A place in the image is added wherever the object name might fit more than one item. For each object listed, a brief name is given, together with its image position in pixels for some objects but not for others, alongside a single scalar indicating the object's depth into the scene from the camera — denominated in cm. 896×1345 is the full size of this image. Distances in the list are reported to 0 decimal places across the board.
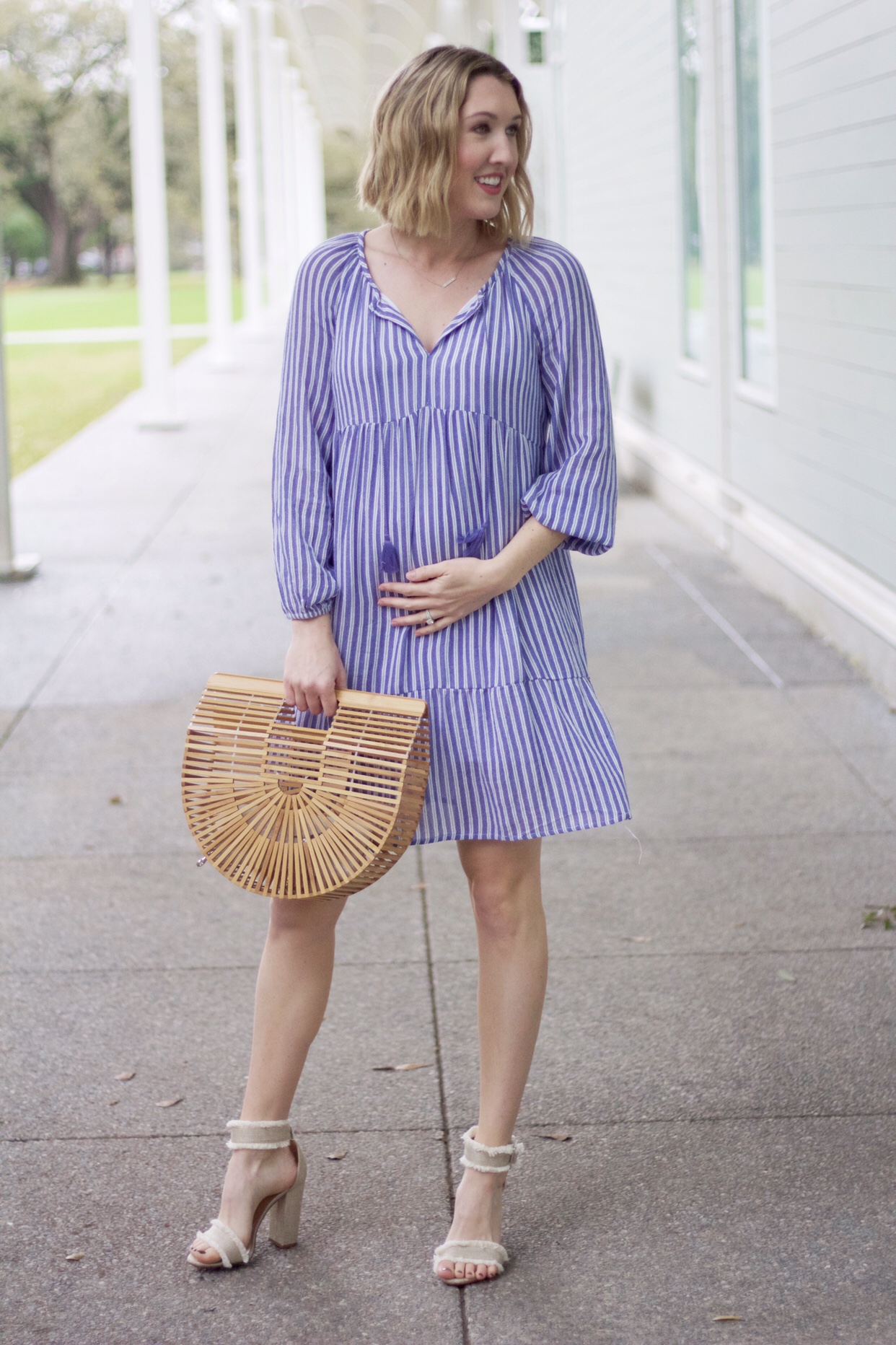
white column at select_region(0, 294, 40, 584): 827
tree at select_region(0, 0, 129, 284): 5203
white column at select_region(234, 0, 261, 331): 2455
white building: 608
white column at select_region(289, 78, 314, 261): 4578
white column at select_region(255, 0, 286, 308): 2903
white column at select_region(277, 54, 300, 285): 3941
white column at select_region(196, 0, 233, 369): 1920
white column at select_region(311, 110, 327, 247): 5662
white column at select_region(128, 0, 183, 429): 1373
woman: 234
